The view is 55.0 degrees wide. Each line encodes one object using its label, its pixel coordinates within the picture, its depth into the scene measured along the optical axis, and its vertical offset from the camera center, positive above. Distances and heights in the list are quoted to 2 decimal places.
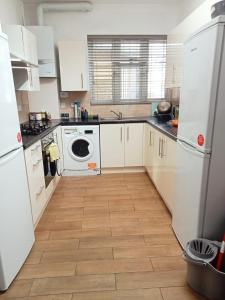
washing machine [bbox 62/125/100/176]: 3.45 -0.86
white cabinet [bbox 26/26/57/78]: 3.29 +0.70
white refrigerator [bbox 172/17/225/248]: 1.29 -0.26
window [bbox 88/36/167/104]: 3.72 +0.47
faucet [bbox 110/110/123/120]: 3.79 -0.32
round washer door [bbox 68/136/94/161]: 3.49 -0.83
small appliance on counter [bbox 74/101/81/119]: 3.78 -0.24
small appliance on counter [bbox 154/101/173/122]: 3.20 -0.25
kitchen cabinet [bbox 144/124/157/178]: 3.06 -0.78
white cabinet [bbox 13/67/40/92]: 2.65 +0.22
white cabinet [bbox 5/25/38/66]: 2.57 +0.67
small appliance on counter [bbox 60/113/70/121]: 3.83 -0.34
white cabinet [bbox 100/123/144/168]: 3.48 -0.79
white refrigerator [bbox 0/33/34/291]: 1.44 -0.62
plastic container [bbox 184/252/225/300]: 1.32 -1.15
